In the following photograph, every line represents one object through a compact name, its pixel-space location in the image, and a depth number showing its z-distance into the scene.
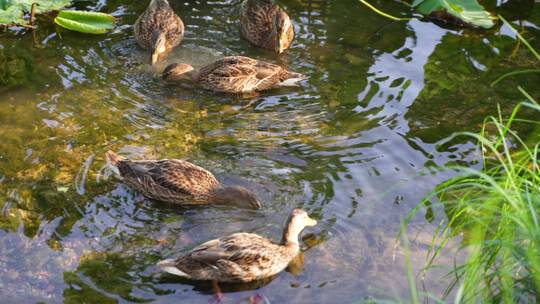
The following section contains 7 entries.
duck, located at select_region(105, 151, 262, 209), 14.56
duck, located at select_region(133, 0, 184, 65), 19.28
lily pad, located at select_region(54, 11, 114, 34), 19.44
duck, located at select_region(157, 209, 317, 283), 12.45
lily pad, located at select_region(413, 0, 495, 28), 19.35
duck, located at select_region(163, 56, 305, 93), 18.41
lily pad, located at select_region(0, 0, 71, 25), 18.36
